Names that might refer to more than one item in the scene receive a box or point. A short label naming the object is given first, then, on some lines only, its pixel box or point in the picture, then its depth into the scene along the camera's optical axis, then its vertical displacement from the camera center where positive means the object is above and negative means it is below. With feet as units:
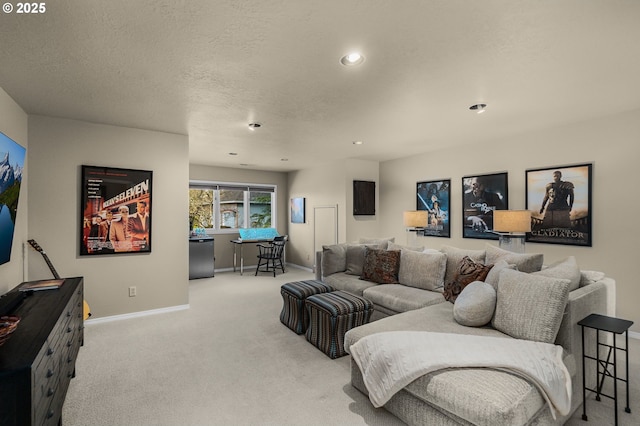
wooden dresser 4.16 -2.34
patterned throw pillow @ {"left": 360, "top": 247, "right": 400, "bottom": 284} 12.58 -2.16
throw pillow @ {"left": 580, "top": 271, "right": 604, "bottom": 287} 8.27 -1.69
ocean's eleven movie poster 12.35 +0.17
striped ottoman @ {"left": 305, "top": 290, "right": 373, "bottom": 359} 9.72 -3.38
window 23.97 +0.78
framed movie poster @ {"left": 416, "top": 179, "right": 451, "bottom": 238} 17.47 +0.59
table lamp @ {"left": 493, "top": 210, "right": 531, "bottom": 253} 11.93 -0.45
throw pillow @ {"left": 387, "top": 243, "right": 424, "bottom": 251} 13.38 -1.44
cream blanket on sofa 5.42 -2.76
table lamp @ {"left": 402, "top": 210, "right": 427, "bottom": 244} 16.29 -0.22
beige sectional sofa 5.16 -2.77
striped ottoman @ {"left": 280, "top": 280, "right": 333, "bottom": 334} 11.56 -3.33
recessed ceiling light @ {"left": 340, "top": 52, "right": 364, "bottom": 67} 7.27 +3.79
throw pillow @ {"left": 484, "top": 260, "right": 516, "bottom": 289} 8.23 -1.59
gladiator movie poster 12.39 +0.46
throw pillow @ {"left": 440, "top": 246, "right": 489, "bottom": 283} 10.62 -1.54
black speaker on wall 20.76 +1.18
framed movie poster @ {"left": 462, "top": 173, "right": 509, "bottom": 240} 15.05 +0.68
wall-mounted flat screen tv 7.82 +0.76
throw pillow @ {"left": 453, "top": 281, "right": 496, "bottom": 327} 7.50 -2.29
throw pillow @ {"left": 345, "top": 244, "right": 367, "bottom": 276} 14.21 -2.06
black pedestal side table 6.38 -2.38
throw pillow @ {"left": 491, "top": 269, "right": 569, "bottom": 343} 6.49 -2.02
